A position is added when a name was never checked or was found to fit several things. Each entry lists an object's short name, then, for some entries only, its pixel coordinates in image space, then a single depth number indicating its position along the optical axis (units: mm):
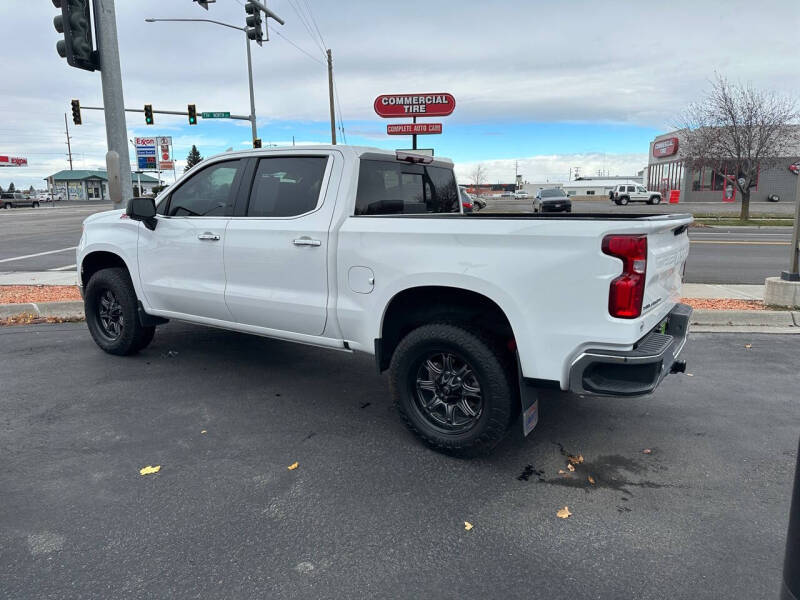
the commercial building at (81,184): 102312
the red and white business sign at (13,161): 97875
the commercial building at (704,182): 51719
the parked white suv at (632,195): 52938
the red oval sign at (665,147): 57194
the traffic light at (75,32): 8074
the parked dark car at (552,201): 33781
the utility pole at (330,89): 30359
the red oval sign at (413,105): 18766
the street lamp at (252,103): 27316
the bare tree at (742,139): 28000
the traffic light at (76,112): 26359
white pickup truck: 3047
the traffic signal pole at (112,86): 8484
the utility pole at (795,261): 7215
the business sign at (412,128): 19688
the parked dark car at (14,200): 60881
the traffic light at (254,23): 18859
